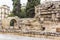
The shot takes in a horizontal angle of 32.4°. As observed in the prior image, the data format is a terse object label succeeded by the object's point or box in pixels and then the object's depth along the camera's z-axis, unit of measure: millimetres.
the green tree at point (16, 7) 18490
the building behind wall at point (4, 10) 29224
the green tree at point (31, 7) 17109
